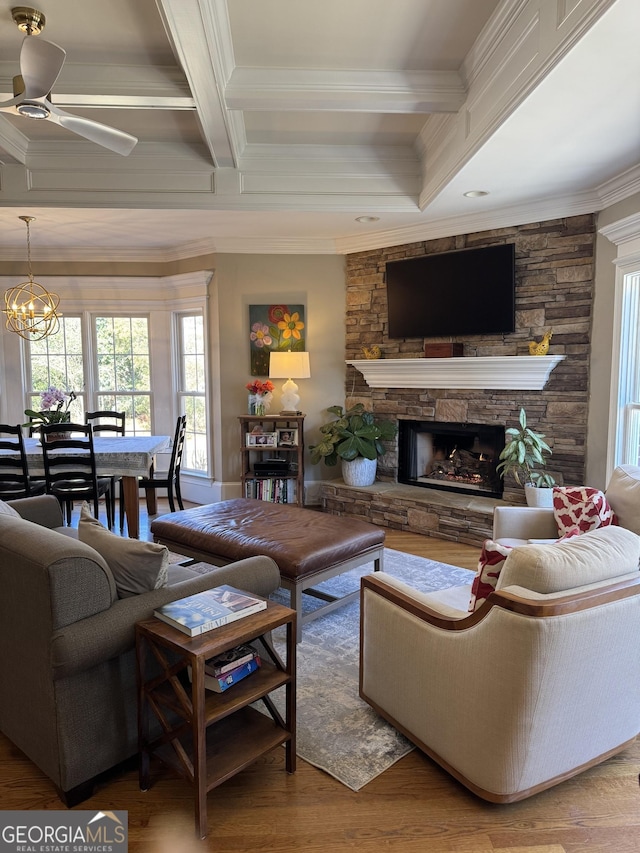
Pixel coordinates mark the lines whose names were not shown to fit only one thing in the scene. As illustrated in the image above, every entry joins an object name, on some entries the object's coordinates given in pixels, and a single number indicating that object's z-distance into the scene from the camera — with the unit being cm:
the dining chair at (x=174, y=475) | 479
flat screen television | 442
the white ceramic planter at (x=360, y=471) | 520
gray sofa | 169
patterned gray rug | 203
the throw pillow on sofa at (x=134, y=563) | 192
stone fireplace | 412
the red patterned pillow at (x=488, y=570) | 189
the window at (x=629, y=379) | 365
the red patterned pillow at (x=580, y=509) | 281
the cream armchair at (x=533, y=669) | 162
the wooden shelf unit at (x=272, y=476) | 521
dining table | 423
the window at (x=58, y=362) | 608
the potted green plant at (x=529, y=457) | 398
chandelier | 573
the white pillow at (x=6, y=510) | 229
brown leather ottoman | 285
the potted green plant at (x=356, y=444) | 510
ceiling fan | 222
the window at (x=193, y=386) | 592
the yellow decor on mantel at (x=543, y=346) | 419
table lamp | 514
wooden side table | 163
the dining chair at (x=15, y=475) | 400
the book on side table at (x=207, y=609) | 174
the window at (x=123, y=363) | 611
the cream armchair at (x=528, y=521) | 297
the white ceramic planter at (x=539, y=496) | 379
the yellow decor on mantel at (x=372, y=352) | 523
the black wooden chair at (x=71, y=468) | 404
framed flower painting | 548
